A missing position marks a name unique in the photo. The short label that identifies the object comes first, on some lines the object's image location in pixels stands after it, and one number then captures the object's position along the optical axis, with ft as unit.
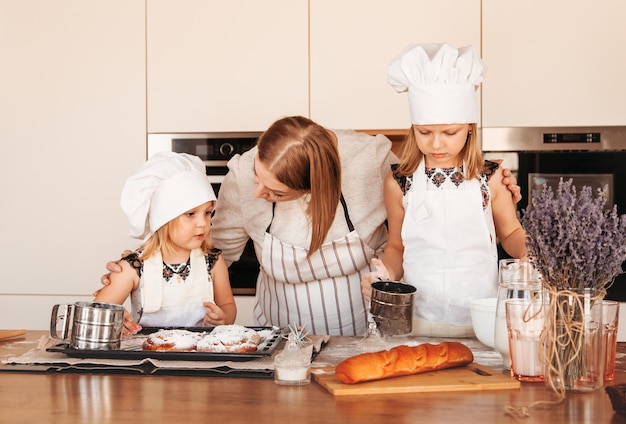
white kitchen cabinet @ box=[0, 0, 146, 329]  9.09
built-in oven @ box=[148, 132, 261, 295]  8.98
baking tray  4.26
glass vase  3.55
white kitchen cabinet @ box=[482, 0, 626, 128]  8.49
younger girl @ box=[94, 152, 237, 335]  5.99
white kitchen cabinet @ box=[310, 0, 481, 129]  8.66
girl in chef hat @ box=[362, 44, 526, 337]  5.86
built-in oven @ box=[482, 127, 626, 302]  8.56
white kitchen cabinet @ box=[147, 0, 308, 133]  8.84
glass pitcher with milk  3.95
